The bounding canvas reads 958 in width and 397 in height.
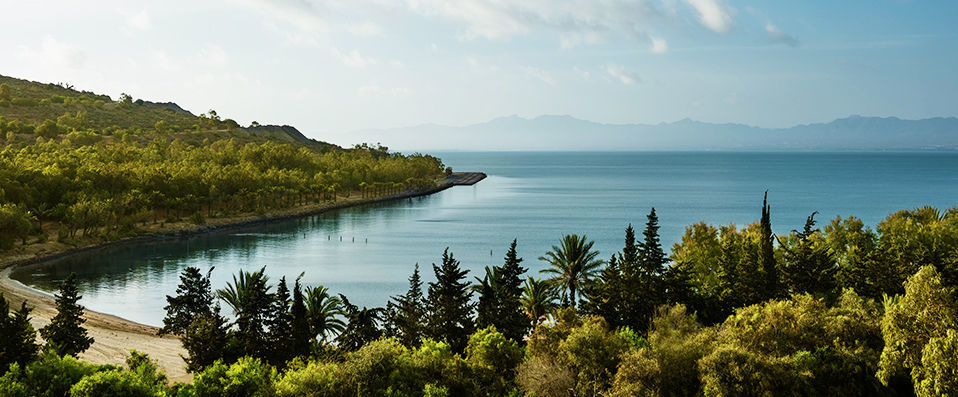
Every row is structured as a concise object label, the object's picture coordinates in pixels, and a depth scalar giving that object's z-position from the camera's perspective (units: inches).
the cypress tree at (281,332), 1513.3
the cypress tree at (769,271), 1932.8
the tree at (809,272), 1953.7
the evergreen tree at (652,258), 1982.0
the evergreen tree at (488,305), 1657.2
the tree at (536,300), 1968.5
